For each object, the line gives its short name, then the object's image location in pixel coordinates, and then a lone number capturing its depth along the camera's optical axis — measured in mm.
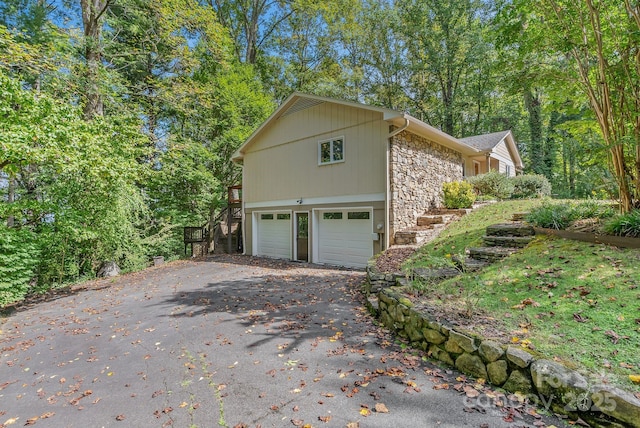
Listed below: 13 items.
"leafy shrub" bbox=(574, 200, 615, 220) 5777
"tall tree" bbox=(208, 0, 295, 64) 19844
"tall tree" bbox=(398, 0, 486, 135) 20500
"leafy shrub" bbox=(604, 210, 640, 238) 4715
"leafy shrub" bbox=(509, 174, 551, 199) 14125
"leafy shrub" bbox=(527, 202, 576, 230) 6043
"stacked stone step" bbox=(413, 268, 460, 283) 5082
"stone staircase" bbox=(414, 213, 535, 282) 5336
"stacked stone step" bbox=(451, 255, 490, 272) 5375
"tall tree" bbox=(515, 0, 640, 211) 5145
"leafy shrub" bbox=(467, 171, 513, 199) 12820
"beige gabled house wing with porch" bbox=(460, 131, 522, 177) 15553
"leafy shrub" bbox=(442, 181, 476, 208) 10772
